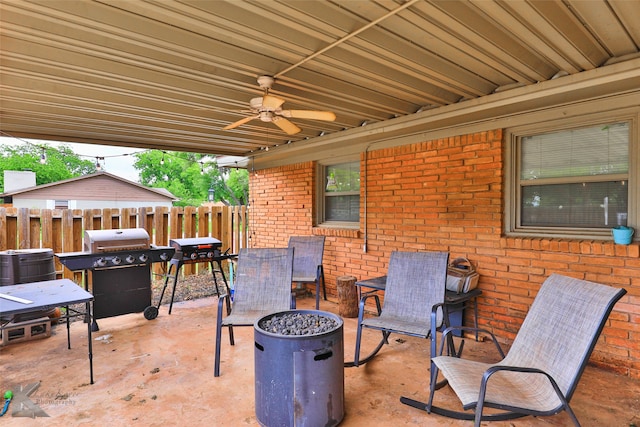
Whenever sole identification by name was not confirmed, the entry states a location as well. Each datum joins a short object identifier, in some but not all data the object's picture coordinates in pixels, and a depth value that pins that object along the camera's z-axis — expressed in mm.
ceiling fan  2854
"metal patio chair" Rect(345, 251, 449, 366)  3148
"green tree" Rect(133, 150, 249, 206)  22375
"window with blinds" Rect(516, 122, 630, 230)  3199
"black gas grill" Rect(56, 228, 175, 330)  4020
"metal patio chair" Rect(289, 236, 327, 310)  5186
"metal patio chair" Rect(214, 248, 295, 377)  3543
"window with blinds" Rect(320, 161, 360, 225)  5484
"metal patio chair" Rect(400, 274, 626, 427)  1891
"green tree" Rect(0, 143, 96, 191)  20688
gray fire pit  2150
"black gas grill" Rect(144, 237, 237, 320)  4762
